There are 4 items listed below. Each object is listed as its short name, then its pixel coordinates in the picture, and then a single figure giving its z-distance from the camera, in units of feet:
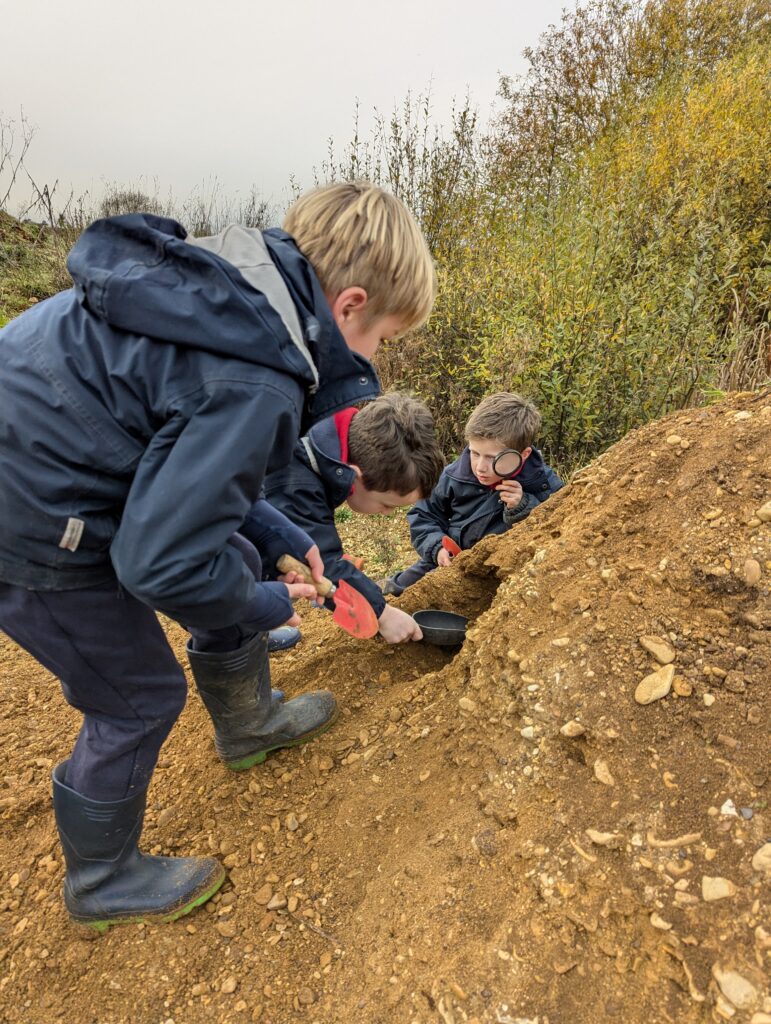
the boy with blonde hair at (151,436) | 3.74
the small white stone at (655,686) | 4.98
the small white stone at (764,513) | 5.65
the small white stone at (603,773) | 4.71
